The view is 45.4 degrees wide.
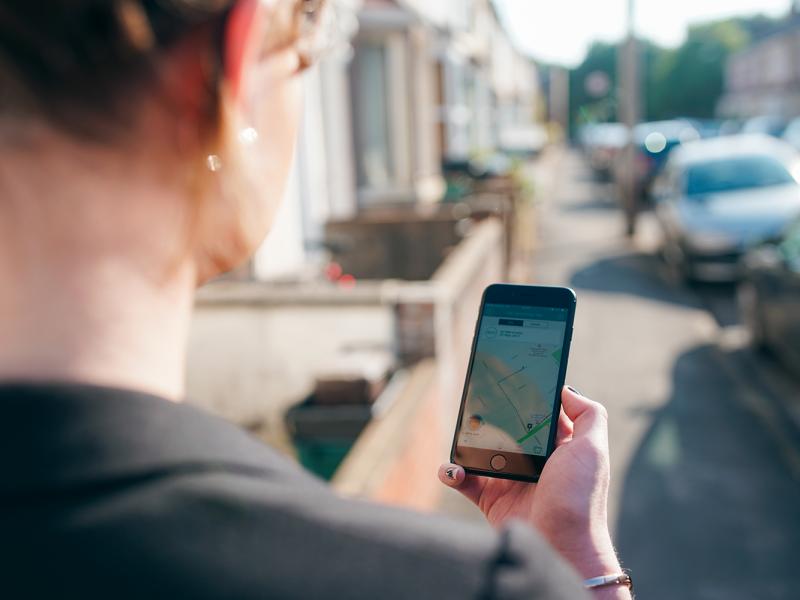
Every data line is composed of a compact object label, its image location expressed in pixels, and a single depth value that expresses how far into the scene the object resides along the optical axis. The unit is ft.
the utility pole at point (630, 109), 54.95
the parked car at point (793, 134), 88.00
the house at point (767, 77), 183.21
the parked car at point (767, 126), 108.68
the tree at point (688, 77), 242.06
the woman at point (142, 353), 2.26
